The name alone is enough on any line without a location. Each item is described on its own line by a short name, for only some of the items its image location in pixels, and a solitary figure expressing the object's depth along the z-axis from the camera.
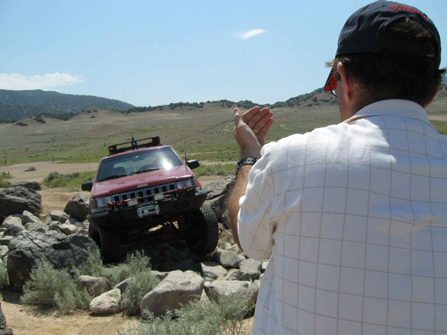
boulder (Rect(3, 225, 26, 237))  7.36
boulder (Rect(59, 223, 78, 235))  7.84
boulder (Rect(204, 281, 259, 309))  4.05
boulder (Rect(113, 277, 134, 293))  4.75
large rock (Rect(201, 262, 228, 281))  5.39
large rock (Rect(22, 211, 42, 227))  8.50
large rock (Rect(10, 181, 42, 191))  13.19
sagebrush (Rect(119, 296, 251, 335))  3.15
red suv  5.48
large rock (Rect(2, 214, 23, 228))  8.35
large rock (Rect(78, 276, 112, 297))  4.70
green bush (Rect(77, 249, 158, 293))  5.13
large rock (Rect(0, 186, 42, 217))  9.20
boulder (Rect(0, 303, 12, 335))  3.58
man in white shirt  1.05
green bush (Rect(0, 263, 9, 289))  5.24
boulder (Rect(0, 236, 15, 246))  7.06
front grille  5.56
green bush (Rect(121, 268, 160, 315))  4.36
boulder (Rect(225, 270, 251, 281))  5.02
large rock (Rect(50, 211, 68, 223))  8.90
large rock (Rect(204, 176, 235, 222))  8.05
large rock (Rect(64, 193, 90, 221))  8.95
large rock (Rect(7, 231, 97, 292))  5.09
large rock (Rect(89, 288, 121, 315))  4.33
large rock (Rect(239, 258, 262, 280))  5.06
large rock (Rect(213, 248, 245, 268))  5.87
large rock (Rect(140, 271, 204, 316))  4.04
